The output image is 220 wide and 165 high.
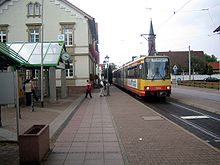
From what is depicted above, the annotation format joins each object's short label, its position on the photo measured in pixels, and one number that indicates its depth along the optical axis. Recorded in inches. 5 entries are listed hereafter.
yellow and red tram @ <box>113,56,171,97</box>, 523.2
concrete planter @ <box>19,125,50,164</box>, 150.0
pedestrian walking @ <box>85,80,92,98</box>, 638.7
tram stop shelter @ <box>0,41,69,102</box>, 497.0
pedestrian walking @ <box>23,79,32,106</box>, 464.1
